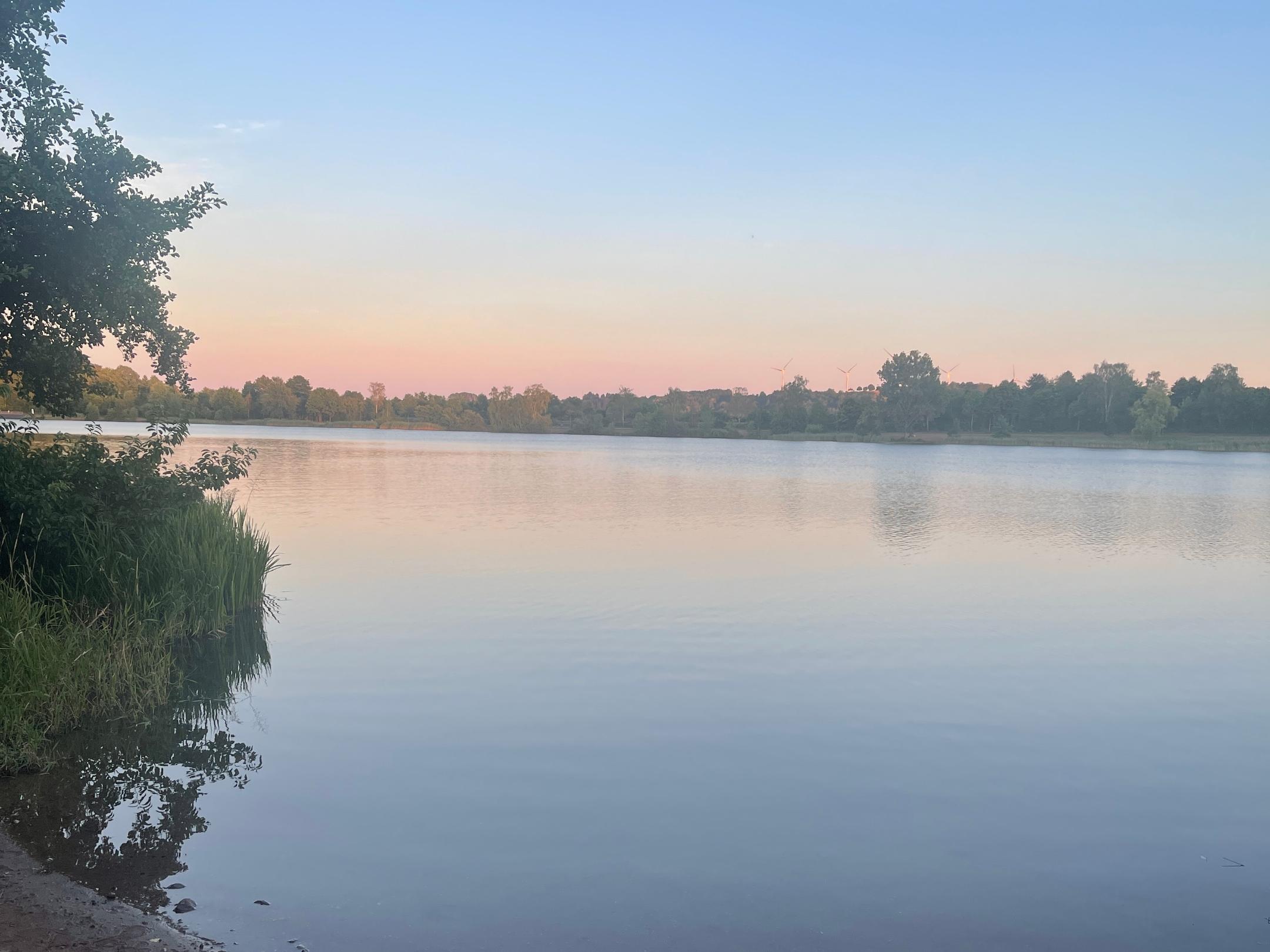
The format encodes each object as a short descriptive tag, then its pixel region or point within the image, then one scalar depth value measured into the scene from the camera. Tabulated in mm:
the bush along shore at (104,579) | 7633
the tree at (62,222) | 9055
